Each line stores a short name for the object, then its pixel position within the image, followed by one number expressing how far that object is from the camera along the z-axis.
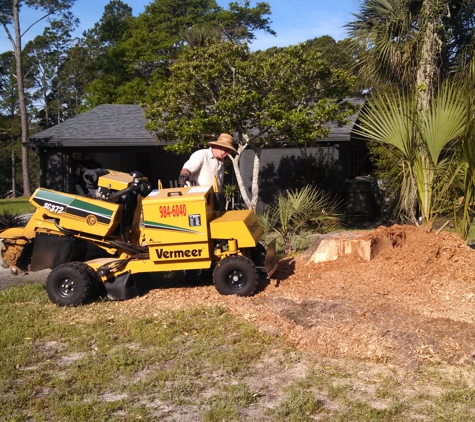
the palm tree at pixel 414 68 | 7.29
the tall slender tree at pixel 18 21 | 31.08
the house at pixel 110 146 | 15.61
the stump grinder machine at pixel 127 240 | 6.68
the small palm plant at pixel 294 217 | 9.48
